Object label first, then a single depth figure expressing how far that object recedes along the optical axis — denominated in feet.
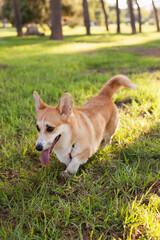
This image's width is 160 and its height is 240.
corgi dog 6.71
